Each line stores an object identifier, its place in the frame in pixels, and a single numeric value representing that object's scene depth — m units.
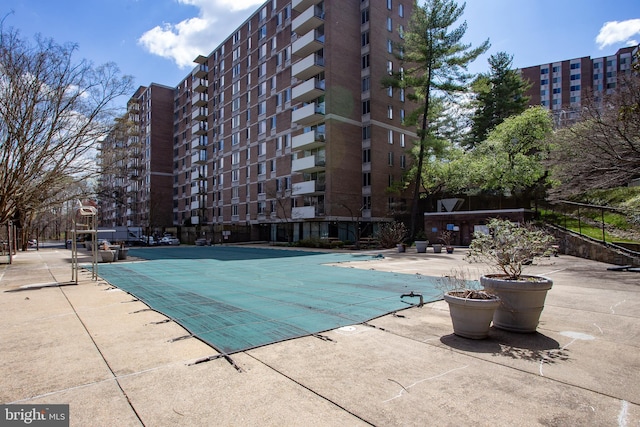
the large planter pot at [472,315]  4.91
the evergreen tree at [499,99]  45.00
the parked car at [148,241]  45.52
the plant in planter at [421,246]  24.42
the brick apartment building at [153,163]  69.00
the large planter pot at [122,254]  21.19
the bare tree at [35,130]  16.33
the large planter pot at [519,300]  5.17
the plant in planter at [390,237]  31.08
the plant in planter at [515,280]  5.21
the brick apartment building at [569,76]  84.70
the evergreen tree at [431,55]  33.00
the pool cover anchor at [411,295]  8.01
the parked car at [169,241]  46.95
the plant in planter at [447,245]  24.25
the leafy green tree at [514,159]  32.12
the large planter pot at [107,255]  19.48
